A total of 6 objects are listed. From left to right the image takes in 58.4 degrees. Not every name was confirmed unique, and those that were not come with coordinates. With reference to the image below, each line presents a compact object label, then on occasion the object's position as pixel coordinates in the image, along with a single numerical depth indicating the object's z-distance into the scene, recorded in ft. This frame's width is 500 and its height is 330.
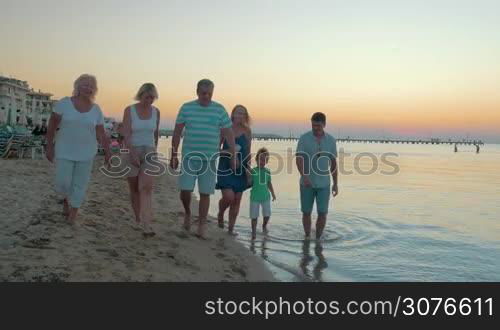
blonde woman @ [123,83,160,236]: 17.30
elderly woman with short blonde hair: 16.85
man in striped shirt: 18.08
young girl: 24.35
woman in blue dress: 21.26
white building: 246.88
